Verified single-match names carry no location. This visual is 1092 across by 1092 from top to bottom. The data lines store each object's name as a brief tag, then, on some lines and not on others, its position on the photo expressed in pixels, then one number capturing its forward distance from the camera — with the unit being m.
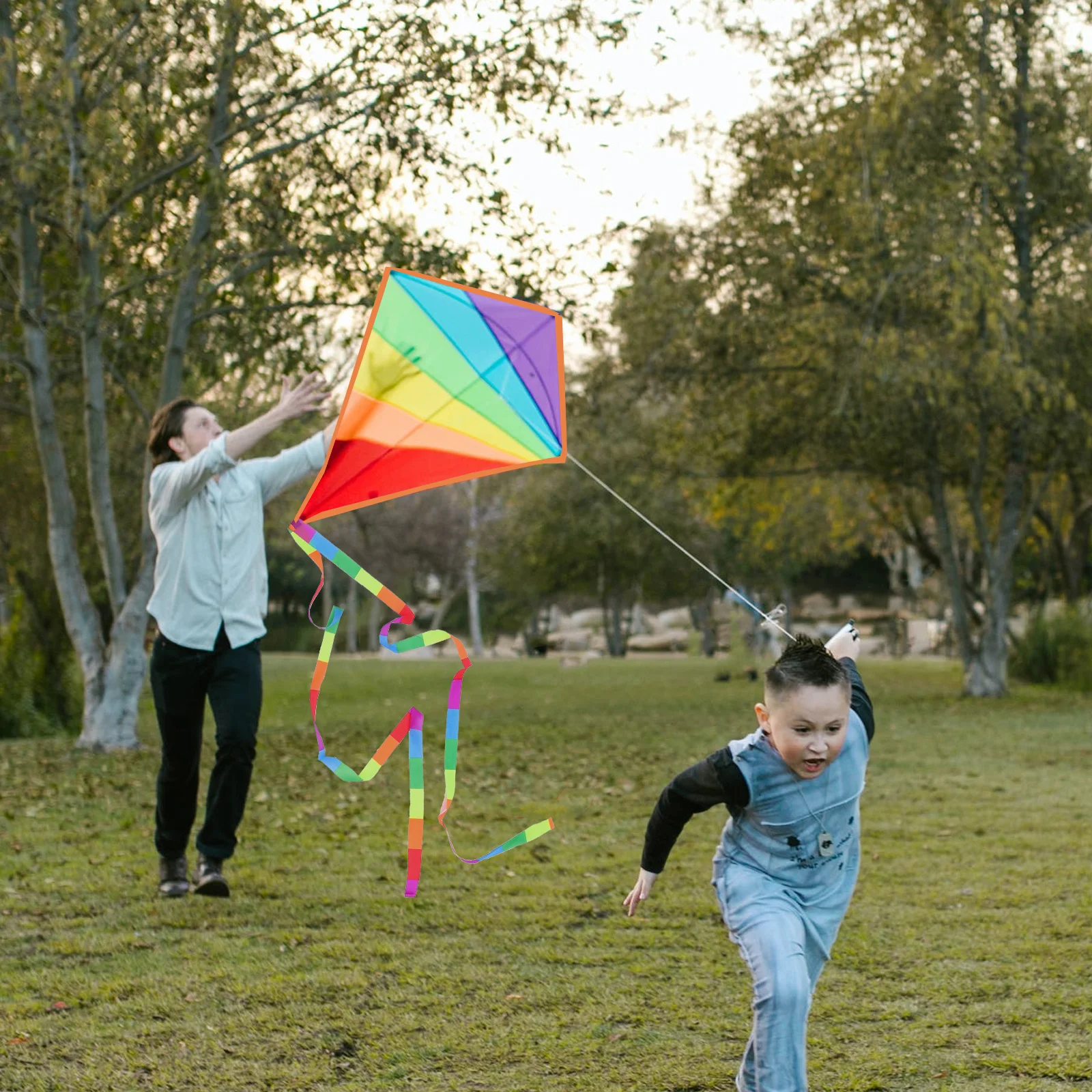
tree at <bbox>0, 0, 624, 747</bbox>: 12.10
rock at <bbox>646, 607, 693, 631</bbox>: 65.62
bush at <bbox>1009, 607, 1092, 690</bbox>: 23.55
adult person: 5.97
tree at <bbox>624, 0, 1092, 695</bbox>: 17.09
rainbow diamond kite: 5.21
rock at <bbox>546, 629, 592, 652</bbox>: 50.34
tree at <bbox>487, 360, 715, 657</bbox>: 40.47
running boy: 3.46
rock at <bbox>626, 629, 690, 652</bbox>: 50.69
